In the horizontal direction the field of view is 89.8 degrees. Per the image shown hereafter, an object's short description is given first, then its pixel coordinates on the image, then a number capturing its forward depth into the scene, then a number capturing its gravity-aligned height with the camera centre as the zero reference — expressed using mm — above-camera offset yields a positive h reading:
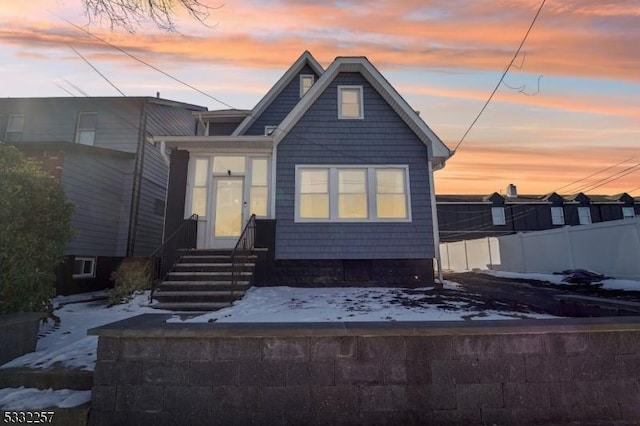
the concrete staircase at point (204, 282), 6699 -485
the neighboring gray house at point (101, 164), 10508 +3515
